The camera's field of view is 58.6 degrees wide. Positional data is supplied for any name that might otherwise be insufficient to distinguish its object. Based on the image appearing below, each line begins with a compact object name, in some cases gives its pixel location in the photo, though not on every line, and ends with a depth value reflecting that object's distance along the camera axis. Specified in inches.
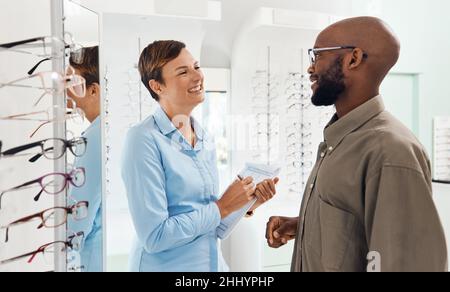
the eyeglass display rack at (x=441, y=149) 84.8
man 41.3
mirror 46.9
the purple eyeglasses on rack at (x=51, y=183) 45.1
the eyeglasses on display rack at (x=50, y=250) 44.9
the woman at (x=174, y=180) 53.9
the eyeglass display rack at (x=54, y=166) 44.3
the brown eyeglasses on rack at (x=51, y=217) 45.3
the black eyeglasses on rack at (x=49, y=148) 44.5
